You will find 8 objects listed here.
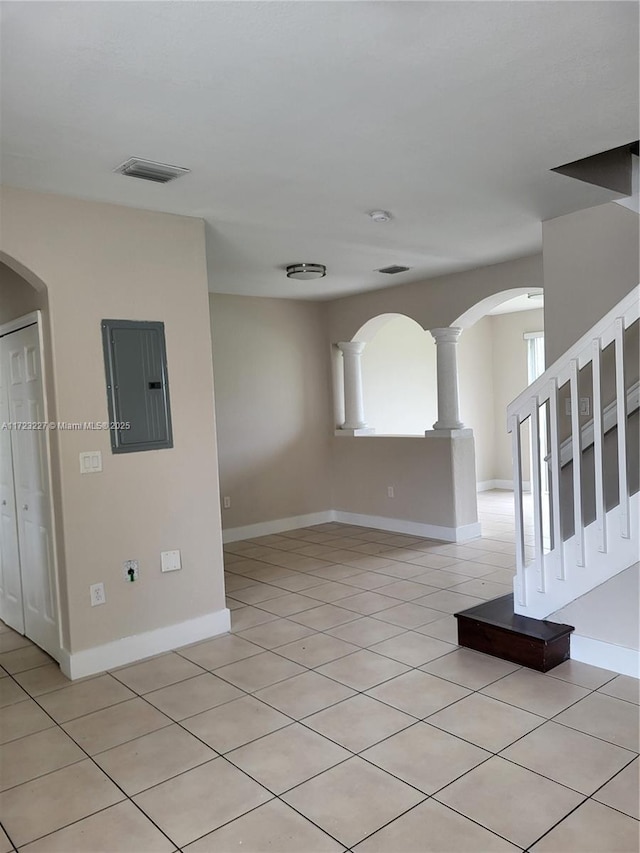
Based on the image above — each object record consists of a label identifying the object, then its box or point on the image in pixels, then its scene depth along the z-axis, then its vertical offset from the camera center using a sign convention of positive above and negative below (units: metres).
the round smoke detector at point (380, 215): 3.79 +1.07
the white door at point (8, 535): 4.02 -0.80
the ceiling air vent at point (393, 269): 5.39 +1.06
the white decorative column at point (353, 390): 7.05 +0.05
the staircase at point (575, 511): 2.88 -0.64
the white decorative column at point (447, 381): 6.08 +0.08
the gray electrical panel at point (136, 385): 3.44 +0.11
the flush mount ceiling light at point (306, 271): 5.09 +1.02
